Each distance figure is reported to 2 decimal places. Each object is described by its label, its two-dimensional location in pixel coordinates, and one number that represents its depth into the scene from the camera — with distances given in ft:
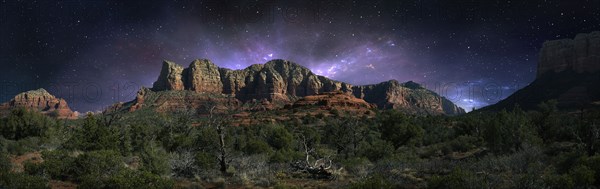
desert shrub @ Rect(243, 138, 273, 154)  76.43
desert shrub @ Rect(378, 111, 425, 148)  93.86
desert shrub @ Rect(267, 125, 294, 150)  93.30
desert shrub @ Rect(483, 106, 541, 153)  68.59
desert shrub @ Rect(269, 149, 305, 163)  64.56
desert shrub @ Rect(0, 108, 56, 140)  91.91
